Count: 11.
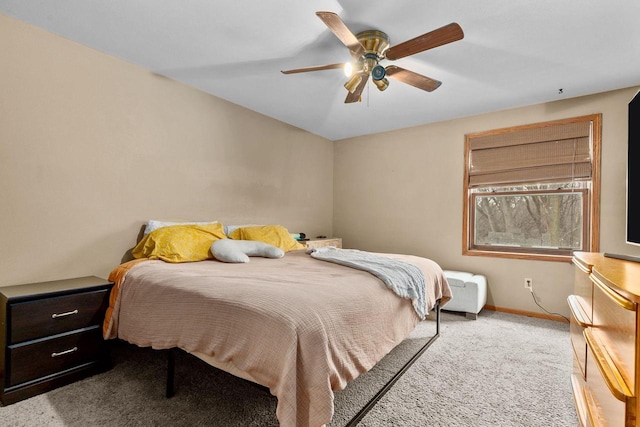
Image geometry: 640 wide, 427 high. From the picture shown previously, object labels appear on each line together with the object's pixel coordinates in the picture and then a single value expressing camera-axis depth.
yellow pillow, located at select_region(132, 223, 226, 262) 2.53
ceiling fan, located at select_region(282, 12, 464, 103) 1.86
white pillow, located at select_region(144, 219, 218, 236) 2.81
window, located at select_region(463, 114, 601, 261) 3.32
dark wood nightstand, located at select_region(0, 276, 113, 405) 1.83
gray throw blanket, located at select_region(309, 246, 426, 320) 2.00
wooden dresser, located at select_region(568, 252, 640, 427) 0.84
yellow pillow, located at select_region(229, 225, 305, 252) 3.28
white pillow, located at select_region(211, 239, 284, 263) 2.58
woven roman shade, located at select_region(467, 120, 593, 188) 3.34
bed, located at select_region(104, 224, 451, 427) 1.21
